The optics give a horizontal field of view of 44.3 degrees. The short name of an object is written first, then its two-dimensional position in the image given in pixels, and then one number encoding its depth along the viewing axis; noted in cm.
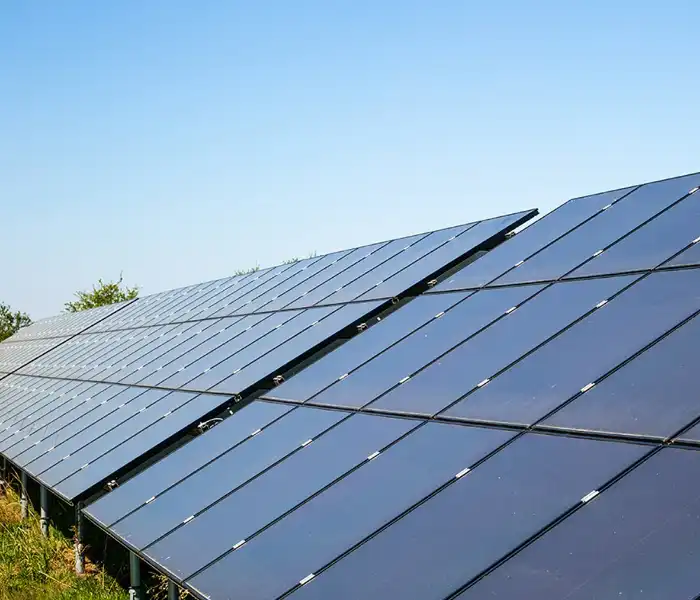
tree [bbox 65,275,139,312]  7269
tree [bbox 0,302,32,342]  9559
